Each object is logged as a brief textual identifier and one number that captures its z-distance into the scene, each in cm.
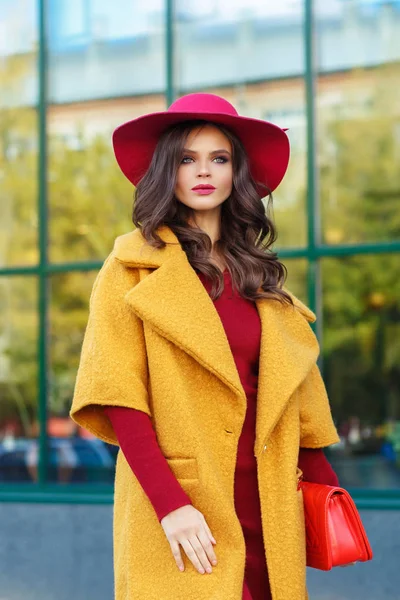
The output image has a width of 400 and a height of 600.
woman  232
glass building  525
